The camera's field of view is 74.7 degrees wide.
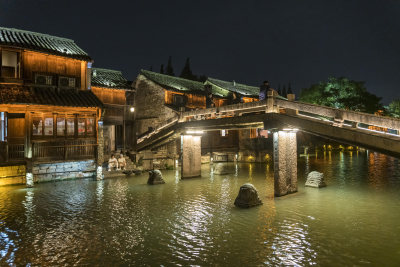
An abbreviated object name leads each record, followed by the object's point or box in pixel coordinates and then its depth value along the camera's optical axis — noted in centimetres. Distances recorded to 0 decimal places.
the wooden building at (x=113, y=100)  3269
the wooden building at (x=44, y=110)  2080
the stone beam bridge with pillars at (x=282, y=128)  1101
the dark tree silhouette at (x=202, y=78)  7629
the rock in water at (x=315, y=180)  1928
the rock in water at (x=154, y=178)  2155
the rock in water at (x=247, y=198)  1410
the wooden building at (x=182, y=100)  3631
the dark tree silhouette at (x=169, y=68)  7112
